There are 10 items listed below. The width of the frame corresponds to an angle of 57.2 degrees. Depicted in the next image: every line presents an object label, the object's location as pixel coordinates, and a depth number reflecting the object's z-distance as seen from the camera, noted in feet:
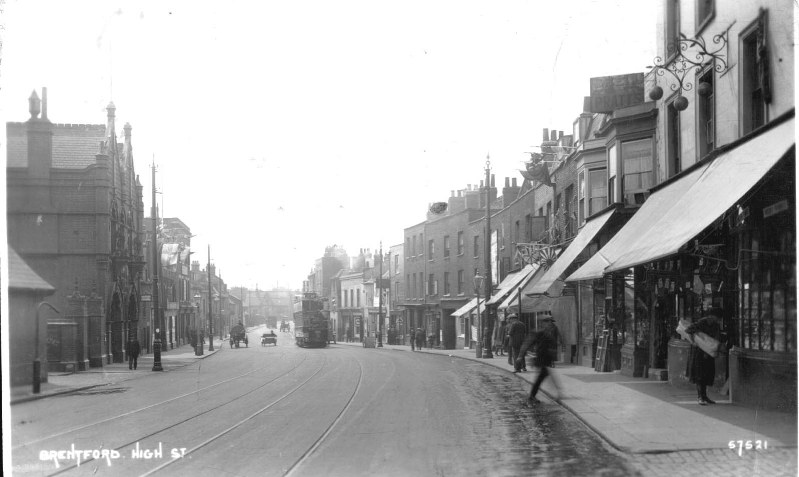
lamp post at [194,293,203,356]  127.97
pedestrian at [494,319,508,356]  121.19
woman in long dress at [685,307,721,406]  40.45
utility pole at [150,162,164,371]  63.21
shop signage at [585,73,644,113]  68.74
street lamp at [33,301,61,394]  32.40
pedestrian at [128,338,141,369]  62.05
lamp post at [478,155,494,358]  107.65
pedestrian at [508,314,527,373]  76.89
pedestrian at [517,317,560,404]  46.19
